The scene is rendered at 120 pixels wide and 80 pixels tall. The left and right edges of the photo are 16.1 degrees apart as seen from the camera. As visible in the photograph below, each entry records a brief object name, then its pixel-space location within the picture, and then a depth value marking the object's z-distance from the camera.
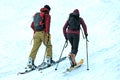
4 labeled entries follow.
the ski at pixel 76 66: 14.66
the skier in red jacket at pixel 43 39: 15.49
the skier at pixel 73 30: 14.65
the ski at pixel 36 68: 15.80
